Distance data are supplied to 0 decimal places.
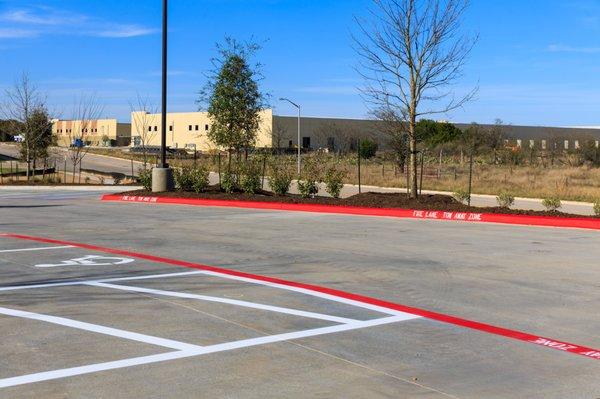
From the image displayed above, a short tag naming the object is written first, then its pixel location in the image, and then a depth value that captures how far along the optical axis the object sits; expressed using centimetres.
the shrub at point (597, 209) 1733
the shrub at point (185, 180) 2606
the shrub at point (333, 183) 2331
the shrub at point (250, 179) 2473
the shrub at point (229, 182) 2502
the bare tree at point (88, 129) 13127
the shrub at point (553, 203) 1819
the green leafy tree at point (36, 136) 3891
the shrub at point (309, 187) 2323
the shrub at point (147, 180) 2668
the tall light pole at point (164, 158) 2445
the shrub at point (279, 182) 2411
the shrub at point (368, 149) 7319
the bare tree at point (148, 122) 10592
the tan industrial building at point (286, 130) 8950
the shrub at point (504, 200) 1932
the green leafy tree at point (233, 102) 3086
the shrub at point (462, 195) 2076
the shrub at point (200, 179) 2522
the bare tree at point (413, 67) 2022
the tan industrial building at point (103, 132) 13900
